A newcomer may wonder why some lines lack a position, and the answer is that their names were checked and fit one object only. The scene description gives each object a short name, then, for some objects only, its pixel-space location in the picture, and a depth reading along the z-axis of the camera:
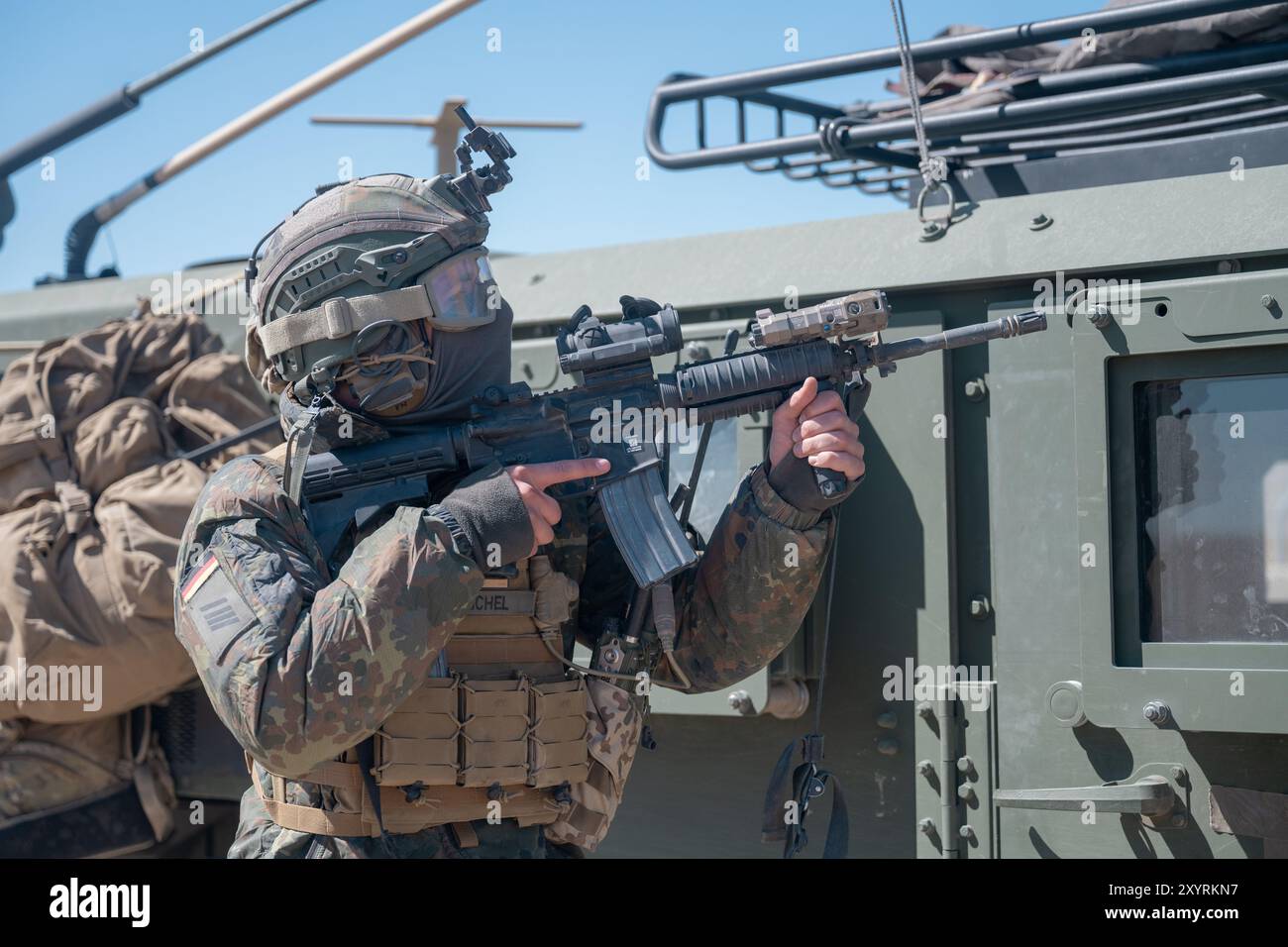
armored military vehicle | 2.71
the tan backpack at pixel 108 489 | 3.59
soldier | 2.23
